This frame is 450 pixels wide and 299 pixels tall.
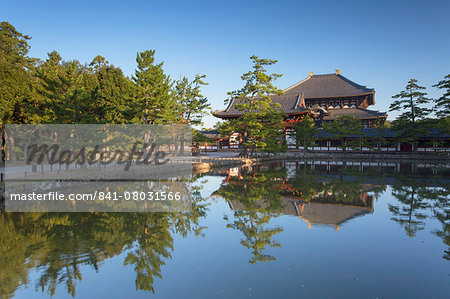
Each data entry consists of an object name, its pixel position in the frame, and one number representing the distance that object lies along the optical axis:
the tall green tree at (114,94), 20.64
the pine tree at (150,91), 23.56
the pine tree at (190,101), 35.78
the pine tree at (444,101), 33.64
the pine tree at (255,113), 29.62
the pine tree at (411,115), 36.16
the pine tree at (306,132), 38.62
